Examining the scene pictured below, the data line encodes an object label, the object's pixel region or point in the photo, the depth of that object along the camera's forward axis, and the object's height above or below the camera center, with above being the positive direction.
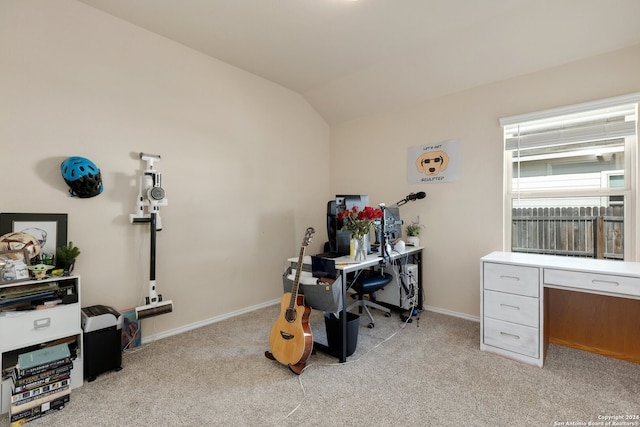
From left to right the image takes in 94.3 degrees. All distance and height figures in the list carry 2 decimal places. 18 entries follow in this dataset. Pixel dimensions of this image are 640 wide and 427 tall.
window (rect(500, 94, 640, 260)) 2.45 +0.33
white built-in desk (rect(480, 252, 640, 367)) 2.12 -0.74
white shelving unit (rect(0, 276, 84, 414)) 1.74 -0.71
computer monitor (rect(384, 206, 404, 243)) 2.97 -0.08
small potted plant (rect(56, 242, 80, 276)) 2.10 -0.31
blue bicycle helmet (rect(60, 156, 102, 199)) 2.14 +0.28
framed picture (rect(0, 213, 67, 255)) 2.02 -0.09
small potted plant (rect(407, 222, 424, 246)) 3.46 -0.22
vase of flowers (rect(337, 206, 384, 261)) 2.54 -0.09
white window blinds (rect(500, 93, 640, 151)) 2.40 +0.83
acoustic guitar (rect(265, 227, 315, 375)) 2.08 -0.85
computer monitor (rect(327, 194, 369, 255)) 2.83 -0.07
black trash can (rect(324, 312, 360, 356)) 2.32 -0.94
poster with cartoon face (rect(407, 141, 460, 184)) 3.24 +0.60
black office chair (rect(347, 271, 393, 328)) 2.97 -0.71
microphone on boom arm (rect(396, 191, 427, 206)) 3.40 +0.22
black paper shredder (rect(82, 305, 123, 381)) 2.02 -0.88
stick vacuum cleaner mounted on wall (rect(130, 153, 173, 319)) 2.50 +0.03
